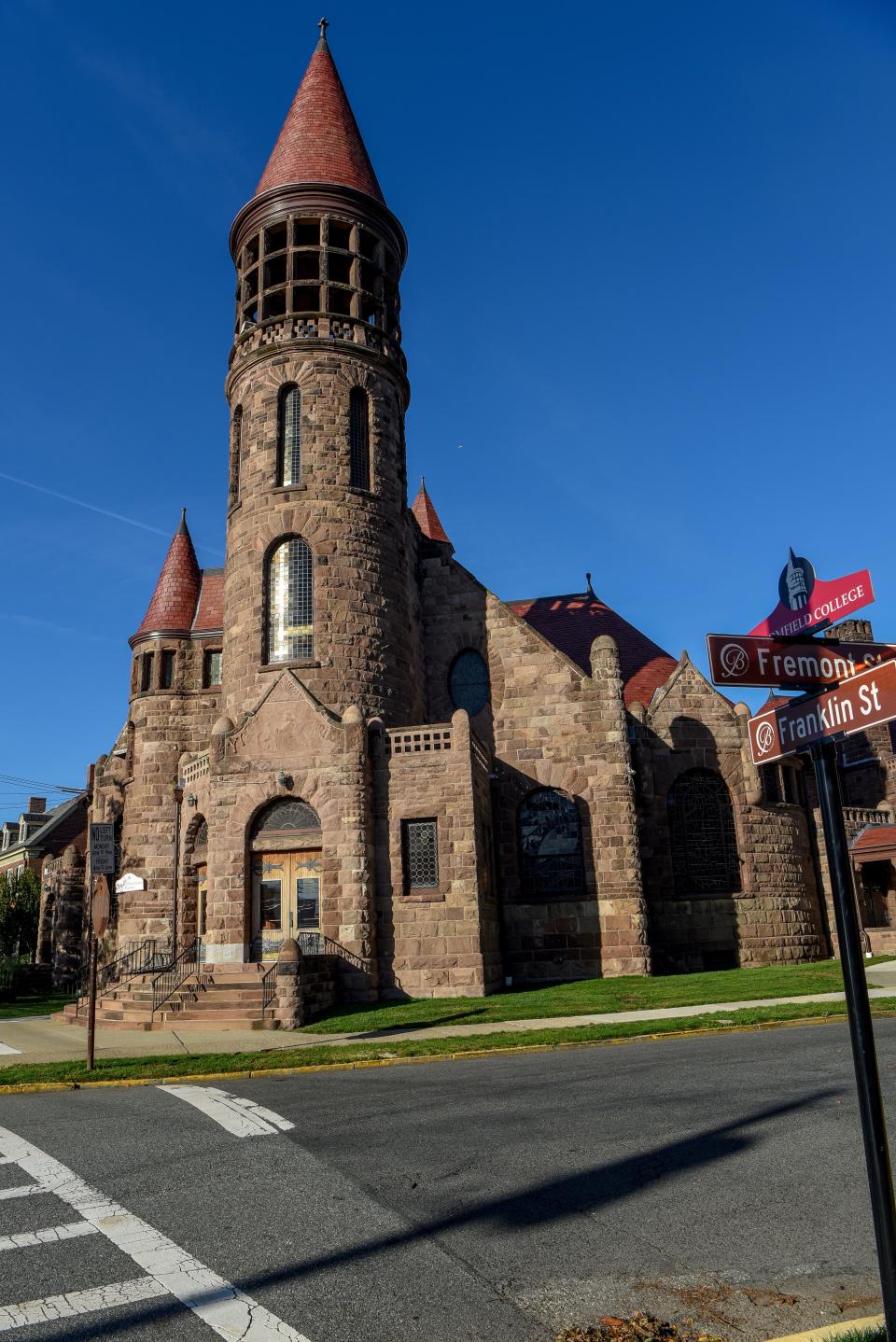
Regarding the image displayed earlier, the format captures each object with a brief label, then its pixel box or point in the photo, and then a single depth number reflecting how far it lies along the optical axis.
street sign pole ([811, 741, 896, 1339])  4.09
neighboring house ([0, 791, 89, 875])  55.97
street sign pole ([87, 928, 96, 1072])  13.91
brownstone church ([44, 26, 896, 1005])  24.36
